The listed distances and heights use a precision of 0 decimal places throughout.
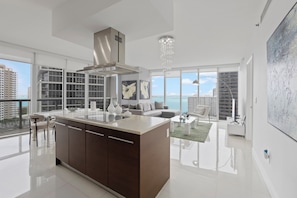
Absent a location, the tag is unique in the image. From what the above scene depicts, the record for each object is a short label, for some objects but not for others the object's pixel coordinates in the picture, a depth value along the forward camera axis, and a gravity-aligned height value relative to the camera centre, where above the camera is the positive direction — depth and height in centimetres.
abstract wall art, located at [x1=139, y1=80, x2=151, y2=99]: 813 +51
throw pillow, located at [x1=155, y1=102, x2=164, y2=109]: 776 -42
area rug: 418 -120
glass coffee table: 450 -83
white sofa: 611 -59
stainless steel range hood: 243 +84
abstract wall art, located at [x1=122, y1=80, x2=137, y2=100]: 802 +45
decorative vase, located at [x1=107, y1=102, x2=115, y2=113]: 269 -23
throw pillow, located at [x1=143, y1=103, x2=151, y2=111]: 678 -47
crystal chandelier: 376 +162
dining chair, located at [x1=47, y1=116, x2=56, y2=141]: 382 -71
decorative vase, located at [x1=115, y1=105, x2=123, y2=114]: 270 -25
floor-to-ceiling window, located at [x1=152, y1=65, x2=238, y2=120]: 725 +56
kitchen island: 153 -71
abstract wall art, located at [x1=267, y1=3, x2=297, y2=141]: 128 +25
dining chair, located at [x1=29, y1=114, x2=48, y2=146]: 345 -72
